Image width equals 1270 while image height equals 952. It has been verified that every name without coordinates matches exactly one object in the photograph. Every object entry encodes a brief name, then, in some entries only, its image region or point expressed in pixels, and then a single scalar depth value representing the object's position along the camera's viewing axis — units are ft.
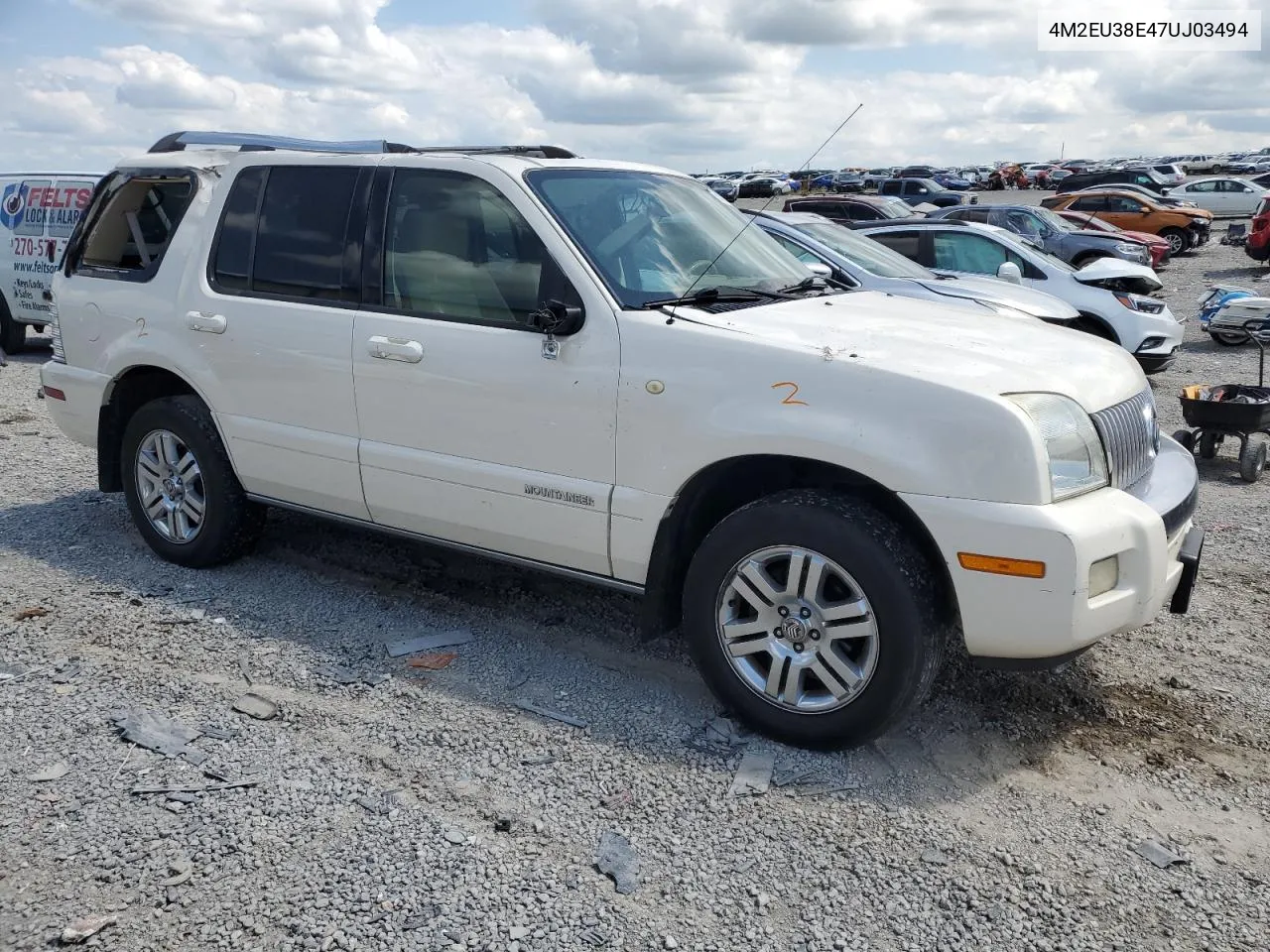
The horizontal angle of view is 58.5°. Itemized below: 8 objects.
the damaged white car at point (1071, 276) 39.01
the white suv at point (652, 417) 11.43
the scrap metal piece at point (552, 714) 13.33
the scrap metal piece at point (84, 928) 9.35
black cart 24.04
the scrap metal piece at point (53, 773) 11.95
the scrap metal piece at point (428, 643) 15.42
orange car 94.99
